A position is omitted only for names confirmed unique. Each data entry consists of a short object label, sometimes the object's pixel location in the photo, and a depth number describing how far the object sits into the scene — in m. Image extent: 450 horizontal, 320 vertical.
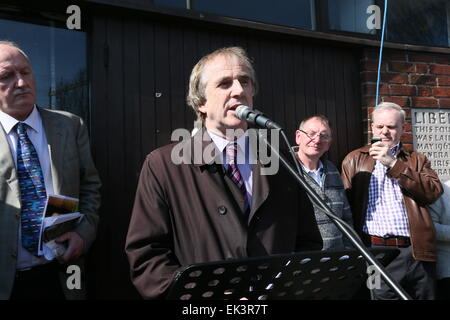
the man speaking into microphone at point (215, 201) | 1.80
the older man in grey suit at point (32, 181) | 2.40
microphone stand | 1.33
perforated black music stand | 1.28
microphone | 1.64
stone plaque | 4.28
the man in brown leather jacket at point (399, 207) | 3.25
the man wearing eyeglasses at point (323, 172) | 3.22
